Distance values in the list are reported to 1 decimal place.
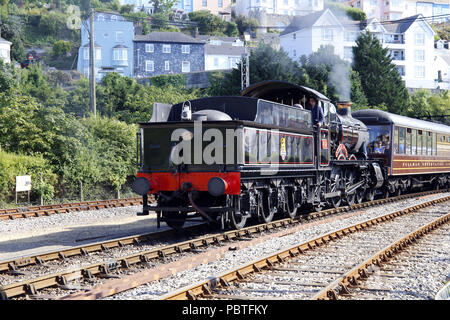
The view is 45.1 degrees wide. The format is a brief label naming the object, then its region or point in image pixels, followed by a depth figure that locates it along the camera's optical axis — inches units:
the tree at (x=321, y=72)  1467.8
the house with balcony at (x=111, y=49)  2827.3
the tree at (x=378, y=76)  1899.9
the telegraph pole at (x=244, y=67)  1117.4
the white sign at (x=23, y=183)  719.7
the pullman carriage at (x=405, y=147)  826.2
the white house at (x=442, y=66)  3333.4
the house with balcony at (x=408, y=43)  2802.7
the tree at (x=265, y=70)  1481.3
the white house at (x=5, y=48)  2564.0
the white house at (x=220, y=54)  3031.5
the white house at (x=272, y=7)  3917.3
